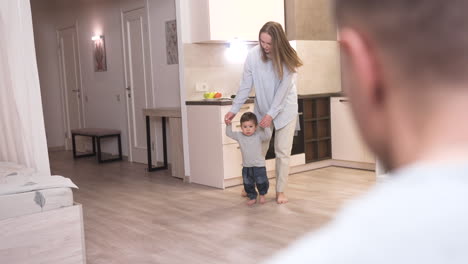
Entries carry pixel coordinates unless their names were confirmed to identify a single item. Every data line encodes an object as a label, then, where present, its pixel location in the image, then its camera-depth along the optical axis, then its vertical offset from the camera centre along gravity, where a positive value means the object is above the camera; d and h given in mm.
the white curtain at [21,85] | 2977 -7
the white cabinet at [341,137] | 5746 -746
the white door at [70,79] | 8164 +39
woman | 4012 -125
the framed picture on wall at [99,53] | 7430 +380
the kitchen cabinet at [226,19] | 5078 +542
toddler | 4148 -630
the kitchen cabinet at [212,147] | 4891 -675
